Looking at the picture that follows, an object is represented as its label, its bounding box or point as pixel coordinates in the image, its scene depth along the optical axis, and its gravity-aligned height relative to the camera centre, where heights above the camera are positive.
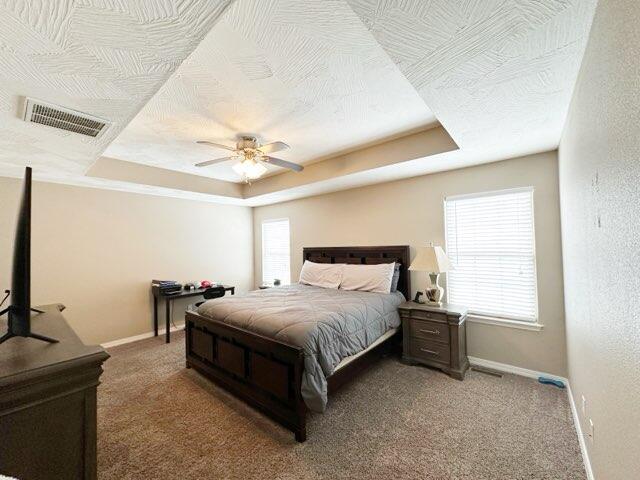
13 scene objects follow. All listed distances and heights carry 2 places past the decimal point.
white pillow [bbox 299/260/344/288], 3.90 -0.43
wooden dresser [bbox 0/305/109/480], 0.91 -0.57
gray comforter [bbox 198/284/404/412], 2.00 -0.66
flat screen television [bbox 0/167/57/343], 1.17 -0.16
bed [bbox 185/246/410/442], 1.99 -0.85
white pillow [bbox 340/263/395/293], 3.43 -0.43
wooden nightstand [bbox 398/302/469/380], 2.80 -1.02
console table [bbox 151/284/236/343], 3.94 -0.70
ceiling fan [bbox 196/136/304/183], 2.70 +0.91
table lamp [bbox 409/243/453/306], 2.99 -0.25
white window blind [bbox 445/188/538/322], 2.83 -0.12
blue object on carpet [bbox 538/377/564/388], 2.56 -1.35
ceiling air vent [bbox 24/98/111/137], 1.75 +0.94
